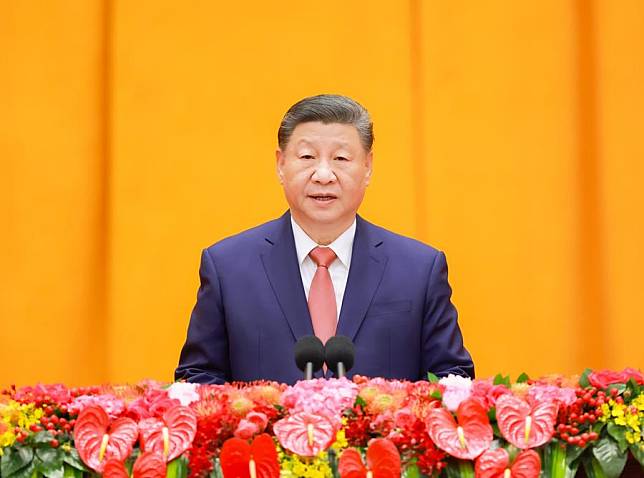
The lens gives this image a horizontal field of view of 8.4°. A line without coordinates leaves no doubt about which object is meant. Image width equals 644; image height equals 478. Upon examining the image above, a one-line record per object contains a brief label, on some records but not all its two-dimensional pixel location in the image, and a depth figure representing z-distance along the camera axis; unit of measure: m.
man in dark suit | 6.53
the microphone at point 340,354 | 6.04
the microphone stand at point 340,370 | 6.03
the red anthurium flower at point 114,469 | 5.89
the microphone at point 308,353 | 6.01
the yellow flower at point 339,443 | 5.91
